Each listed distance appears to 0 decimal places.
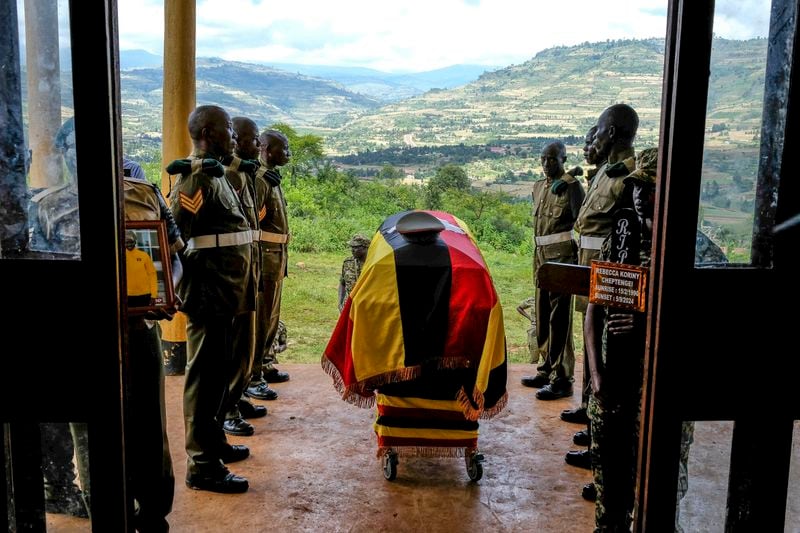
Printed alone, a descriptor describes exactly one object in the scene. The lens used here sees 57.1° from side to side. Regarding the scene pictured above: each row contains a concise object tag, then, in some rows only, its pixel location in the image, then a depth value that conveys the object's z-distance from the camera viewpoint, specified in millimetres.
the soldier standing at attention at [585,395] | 4379
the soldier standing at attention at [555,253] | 5199
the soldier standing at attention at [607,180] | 4066
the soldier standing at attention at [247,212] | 4285
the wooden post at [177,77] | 5340
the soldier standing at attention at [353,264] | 5266
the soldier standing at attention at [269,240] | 5062
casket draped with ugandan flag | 3578
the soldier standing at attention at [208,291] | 3629
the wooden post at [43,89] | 1882
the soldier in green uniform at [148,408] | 2799
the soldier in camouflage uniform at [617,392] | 2642
